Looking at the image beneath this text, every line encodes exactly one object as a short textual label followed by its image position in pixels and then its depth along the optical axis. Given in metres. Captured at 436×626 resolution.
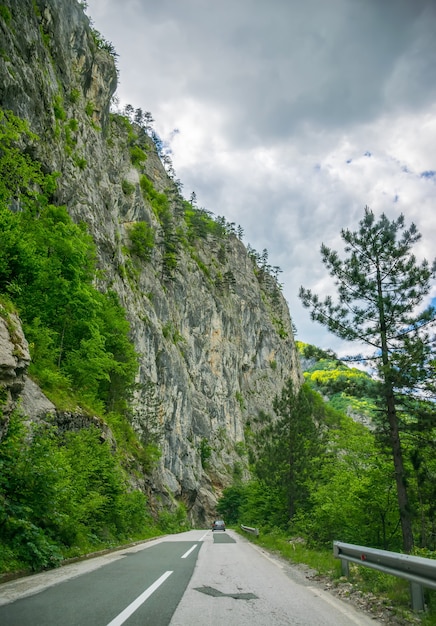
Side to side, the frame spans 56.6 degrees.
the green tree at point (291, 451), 23.48
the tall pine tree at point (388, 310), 12.19
